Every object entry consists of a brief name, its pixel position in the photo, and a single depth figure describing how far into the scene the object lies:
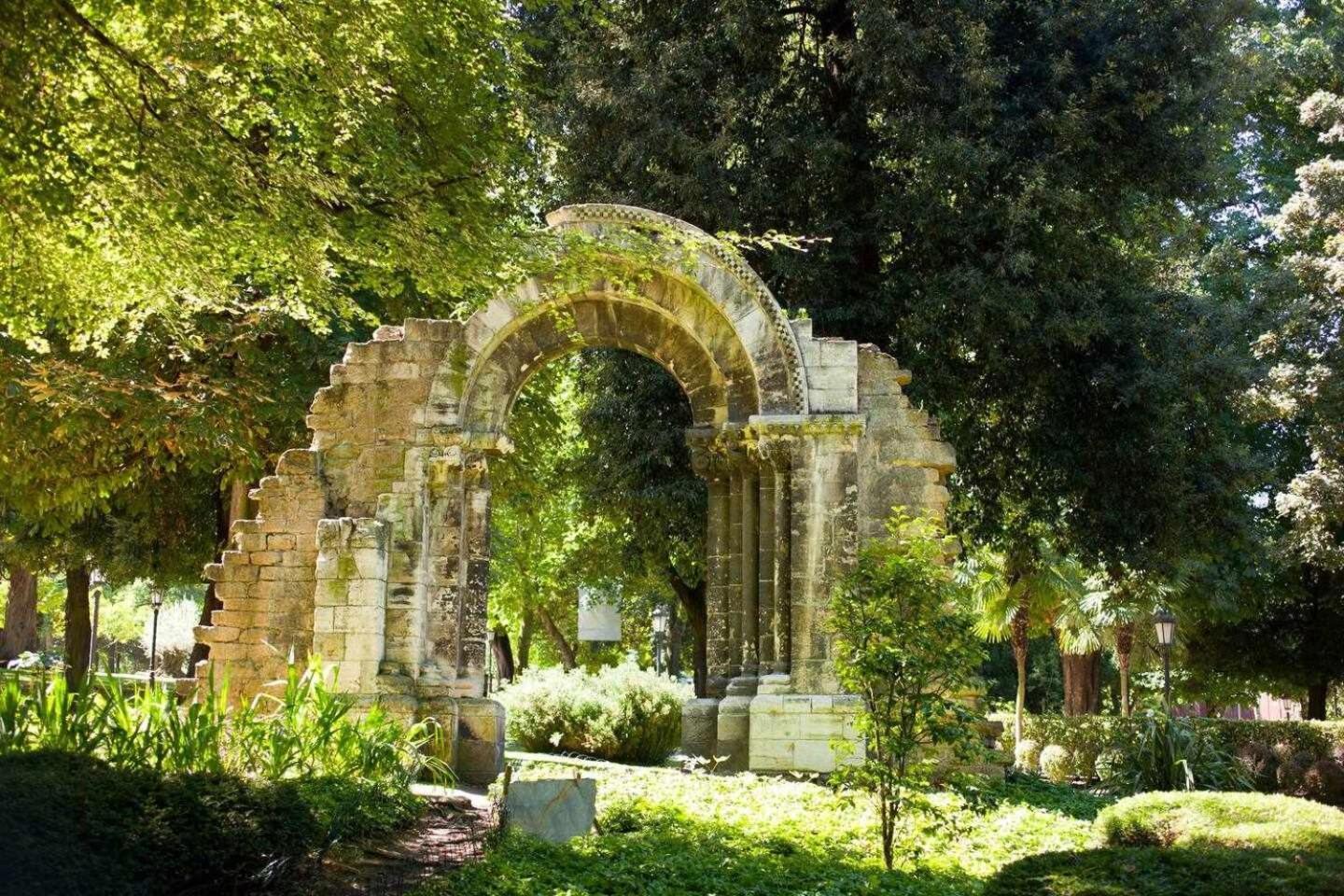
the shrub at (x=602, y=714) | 17.42
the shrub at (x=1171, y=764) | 15.29
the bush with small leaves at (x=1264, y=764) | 20.81
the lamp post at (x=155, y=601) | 24.55
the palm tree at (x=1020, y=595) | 24.84
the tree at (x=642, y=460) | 18.58
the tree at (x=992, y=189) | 16.58
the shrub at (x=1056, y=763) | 22.08
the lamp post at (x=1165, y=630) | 18.70
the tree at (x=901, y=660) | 8.38
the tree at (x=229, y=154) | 7.45
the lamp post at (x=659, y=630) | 24.28
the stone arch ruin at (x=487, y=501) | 12.26
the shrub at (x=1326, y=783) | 19.70
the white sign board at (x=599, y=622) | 29.19
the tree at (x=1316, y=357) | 19.44
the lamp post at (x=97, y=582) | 21.66
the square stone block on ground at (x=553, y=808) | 8.92
